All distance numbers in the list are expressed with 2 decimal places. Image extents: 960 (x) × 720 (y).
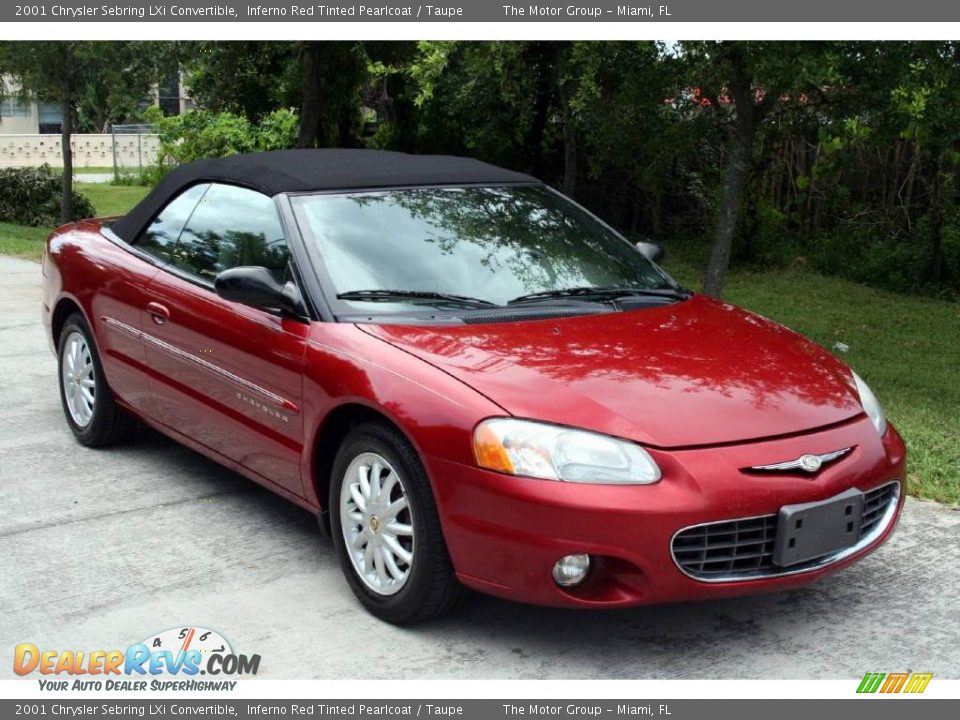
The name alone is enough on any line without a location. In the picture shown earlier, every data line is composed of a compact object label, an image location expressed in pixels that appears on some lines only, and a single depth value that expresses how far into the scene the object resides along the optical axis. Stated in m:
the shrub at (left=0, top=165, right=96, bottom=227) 23.50
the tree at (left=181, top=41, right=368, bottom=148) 14.78
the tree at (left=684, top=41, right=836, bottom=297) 7.83
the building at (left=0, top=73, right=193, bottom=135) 69.50
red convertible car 3.80
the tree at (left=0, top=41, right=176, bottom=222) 17.34
